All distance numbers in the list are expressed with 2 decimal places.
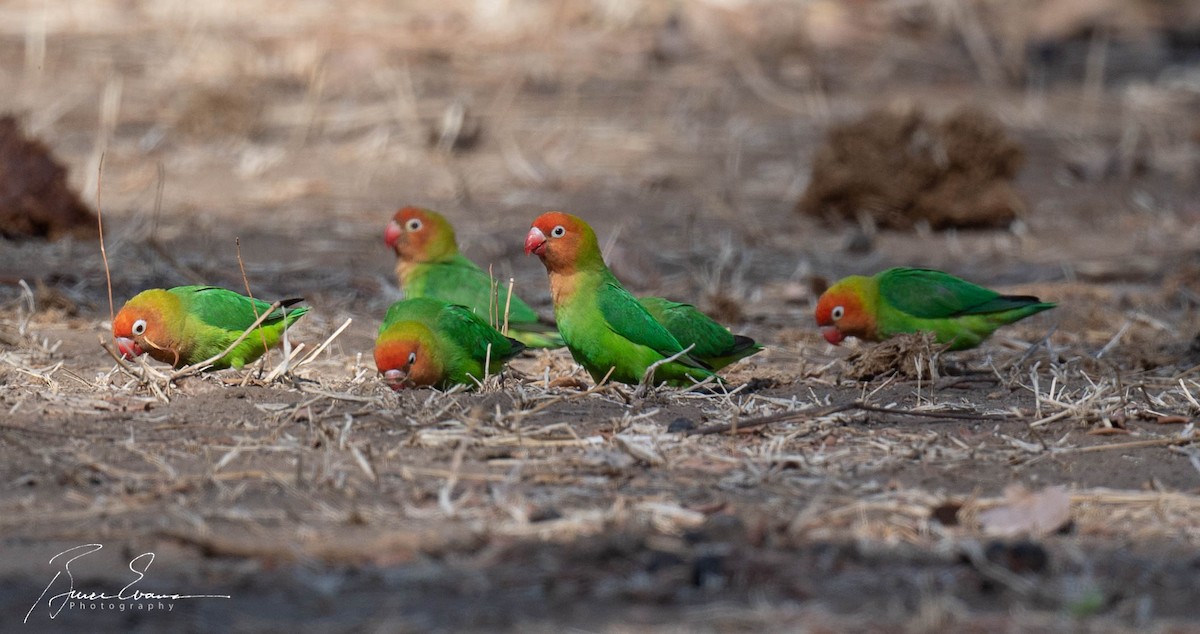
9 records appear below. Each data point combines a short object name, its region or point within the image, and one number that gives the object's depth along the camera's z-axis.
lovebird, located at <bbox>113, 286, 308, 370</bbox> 10.37
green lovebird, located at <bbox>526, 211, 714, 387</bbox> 10.52
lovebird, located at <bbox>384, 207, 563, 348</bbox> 13.52
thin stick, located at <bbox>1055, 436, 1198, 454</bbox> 8.75
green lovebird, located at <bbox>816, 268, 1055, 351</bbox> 12.37
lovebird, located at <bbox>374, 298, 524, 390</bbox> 9.99
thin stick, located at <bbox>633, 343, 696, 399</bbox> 9.80
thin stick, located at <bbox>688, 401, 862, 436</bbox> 8.91
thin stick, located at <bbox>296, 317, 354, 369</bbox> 9.95
